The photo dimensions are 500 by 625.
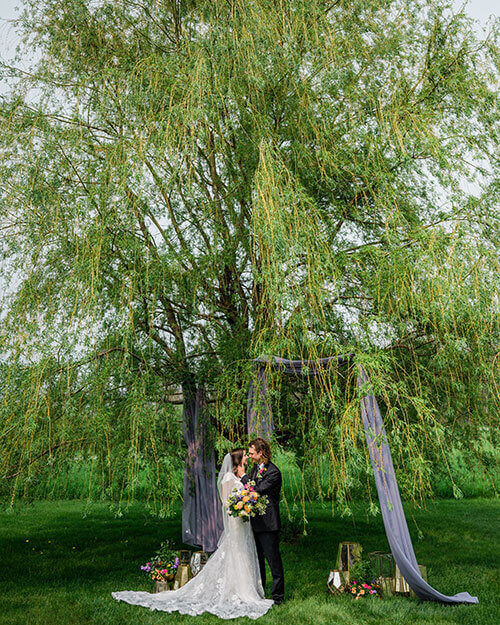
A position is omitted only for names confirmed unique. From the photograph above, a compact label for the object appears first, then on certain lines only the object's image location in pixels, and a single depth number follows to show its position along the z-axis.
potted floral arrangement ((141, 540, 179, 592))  4.80
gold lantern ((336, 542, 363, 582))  4.79
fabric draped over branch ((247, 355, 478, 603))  4.13
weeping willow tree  4.32
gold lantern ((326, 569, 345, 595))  4.66
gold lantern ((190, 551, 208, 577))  5.01
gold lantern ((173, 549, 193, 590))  4.85
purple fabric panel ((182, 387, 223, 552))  5.81
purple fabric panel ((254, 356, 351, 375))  4.32
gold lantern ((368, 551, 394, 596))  4.58
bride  4.24
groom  4.46
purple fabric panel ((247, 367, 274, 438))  4.55
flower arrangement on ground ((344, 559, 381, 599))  4.52
